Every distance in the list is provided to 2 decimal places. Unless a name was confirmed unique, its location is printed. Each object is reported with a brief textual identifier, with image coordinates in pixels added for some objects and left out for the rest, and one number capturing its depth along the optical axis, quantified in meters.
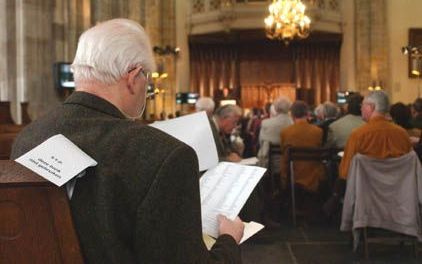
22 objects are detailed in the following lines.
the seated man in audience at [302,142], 6.64
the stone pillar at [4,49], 9.20
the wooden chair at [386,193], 4.91
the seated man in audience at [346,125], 6.94
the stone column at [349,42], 22.45
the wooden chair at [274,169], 7.06
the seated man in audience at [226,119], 6.02
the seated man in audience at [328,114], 7.98
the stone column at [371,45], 21.81
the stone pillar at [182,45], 23.05
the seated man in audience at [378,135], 5.06
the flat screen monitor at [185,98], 20.55
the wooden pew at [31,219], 1.21
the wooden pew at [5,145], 3.88
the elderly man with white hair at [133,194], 1.29
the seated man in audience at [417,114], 8.05
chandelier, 16.61
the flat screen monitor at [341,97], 20.48
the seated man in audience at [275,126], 7.45
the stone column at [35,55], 9.28
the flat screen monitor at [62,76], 9.56
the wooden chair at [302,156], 6.46
